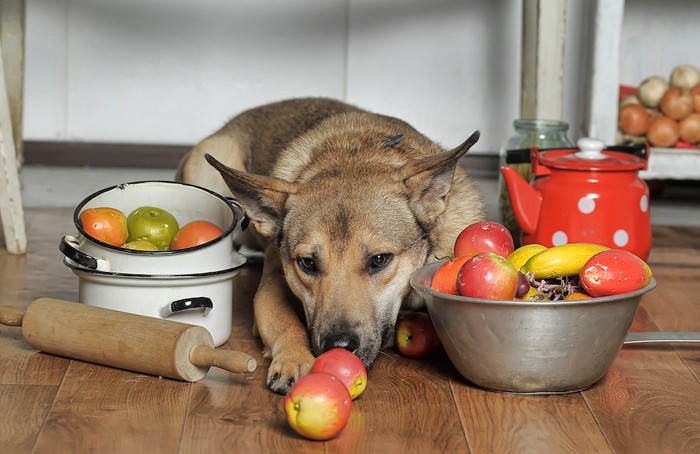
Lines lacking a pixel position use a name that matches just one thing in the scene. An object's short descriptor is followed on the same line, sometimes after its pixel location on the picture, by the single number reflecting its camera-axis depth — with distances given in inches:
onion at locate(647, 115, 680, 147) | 188.7
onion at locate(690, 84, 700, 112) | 195.5
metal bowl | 100.7
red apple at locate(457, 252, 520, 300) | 101.3
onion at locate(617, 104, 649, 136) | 191.0
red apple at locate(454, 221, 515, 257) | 115.5
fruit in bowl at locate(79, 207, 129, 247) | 119.9
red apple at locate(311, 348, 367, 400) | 101.3
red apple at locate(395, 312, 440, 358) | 120.6
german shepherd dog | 110.0
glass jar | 181.0
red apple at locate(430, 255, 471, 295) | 107.3
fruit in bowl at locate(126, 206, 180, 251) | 123.3
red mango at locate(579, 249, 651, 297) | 103.7
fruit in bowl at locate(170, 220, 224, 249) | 120.3
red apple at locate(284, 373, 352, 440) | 92.3
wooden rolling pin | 107.1
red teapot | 150.5
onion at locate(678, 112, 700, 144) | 188.7
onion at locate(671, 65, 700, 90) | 200.5
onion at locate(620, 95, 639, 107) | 198.4
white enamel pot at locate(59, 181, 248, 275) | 116.4
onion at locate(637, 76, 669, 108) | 199.2
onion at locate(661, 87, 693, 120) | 193.5
